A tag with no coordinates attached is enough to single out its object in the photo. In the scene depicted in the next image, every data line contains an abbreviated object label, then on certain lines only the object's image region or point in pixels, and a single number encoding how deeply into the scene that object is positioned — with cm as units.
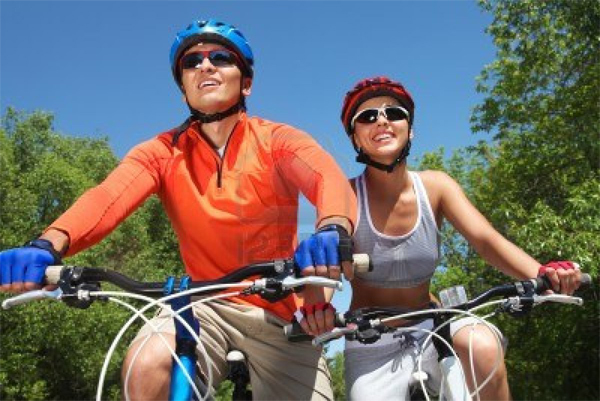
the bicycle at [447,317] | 243
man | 256
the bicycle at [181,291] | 194
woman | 313
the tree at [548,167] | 1218
